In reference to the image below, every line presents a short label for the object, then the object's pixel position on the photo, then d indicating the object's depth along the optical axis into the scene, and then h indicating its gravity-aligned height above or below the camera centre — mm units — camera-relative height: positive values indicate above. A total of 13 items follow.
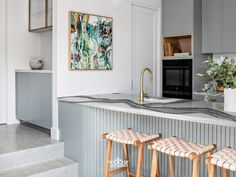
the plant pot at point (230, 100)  2209 -159
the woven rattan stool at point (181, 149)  1946 -497
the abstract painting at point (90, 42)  3668 +498
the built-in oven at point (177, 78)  4582 +20
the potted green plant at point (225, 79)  2234 +2
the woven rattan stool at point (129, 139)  2346 -501
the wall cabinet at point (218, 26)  4270 +813
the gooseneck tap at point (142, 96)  2940 -171
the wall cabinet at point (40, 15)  4137 +977
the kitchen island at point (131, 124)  2281 -435
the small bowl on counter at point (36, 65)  4582 +225
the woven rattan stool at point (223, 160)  1742 -502
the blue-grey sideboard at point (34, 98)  3850 -273
